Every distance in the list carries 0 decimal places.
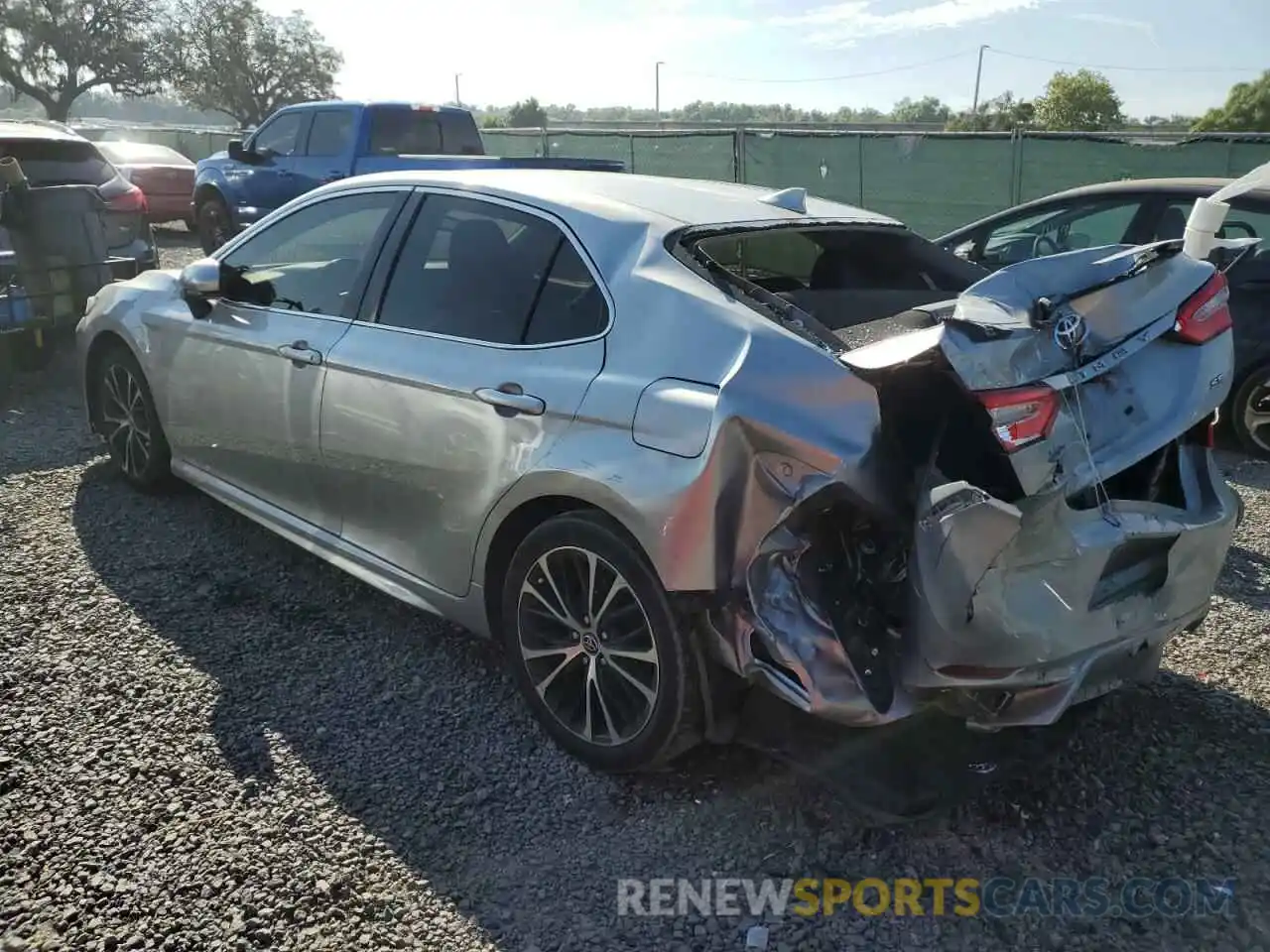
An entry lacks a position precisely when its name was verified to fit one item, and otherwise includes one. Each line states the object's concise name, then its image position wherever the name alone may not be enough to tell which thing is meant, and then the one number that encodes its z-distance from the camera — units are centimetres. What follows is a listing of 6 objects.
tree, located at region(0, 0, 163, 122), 3475
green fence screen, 1209
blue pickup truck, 1150
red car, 1556
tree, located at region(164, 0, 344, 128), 3872
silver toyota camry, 256
